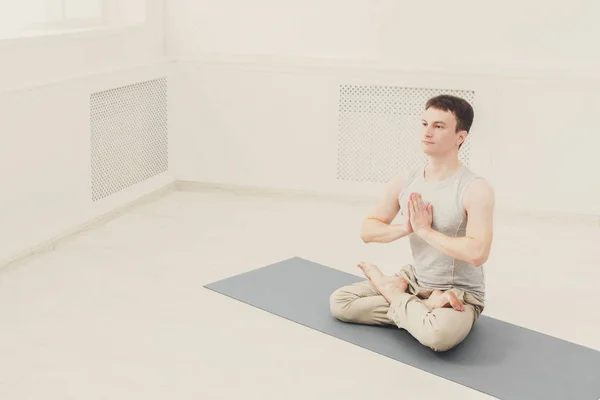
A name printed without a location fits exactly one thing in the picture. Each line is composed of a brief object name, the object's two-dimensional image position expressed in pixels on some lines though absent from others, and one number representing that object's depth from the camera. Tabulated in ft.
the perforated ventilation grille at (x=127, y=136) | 13.51
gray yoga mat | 8.16
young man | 8.75
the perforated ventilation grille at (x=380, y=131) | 14.60
